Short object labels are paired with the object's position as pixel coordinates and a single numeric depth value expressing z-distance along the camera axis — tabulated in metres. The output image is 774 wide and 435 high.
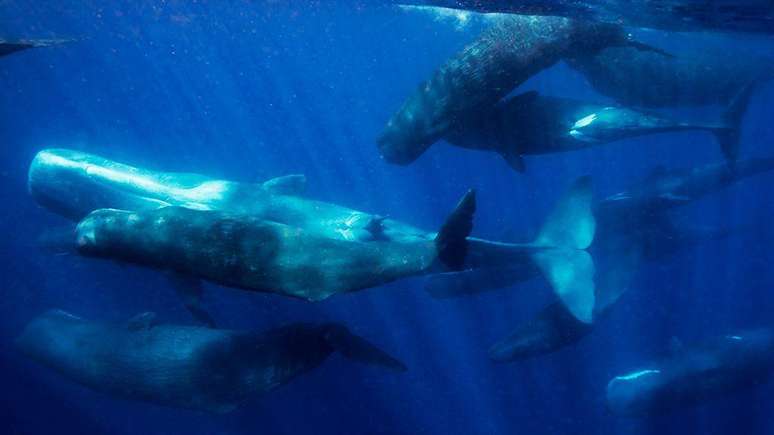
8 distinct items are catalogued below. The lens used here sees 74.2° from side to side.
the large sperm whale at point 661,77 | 14.40
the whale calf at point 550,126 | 11.26
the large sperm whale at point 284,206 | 11.26
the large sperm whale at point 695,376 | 14.71
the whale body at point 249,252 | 7.21
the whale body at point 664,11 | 13.05
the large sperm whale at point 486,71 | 10.04
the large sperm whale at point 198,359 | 10.38
